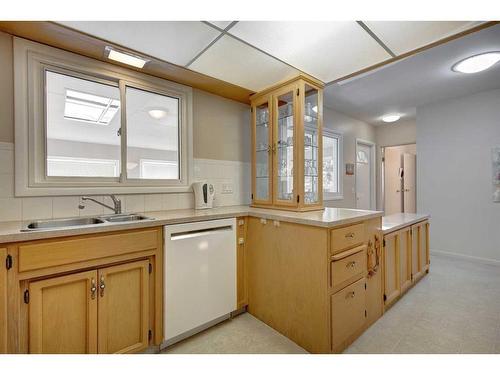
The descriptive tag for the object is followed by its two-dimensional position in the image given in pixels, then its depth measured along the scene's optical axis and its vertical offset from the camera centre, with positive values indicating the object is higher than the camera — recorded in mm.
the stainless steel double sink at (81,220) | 1555 -231
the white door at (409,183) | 5426 +79
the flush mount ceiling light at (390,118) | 4305 +1248
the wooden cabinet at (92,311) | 1255 -710
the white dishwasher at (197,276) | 1663 -665
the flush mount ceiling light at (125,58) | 1768 +1009
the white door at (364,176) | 4699 +213
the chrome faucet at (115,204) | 1860 -129
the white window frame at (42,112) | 1625 +542
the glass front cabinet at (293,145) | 2168 +408
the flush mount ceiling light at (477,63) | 2298 +1244
